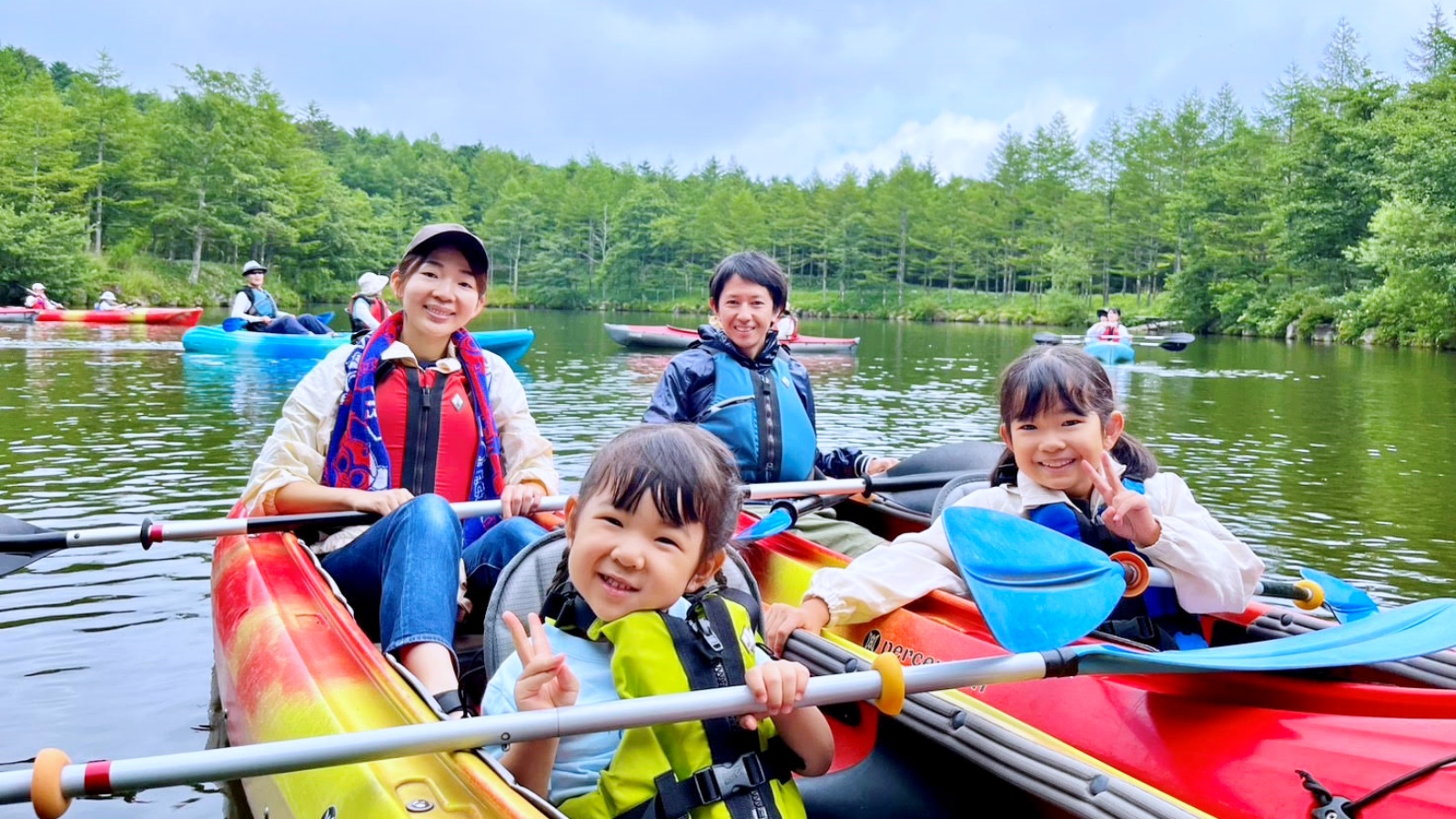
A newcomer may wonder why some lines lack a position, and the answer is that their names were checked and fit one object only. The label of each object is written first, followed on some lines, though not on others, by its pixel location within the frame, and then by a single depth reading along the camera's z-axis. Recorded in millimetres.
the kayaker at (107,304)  24359
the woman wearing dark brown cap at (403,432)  3270
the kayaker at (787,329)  16703
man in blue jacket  4363
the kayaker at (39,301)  24406
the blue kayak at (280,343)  16016
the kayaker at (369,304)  13695
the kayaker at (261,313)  16703
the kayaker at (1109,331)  21656
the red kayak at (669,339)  22375
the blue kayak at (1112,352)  20703
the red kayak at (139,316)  23172
